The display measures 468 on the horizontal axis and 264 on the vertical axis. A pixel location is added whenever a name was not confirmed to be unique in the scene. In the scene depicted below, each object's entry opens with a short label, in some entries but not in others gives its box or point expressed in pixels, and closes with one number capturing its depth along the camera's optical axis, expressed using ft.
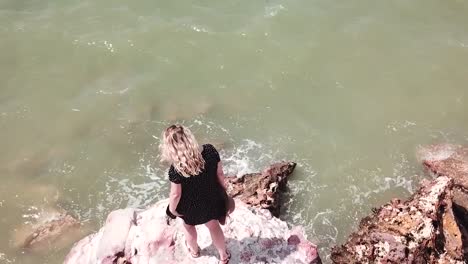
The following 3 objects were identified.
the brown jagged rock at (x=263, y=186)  31.25
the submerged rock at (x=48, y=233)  32.24
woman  19.12
